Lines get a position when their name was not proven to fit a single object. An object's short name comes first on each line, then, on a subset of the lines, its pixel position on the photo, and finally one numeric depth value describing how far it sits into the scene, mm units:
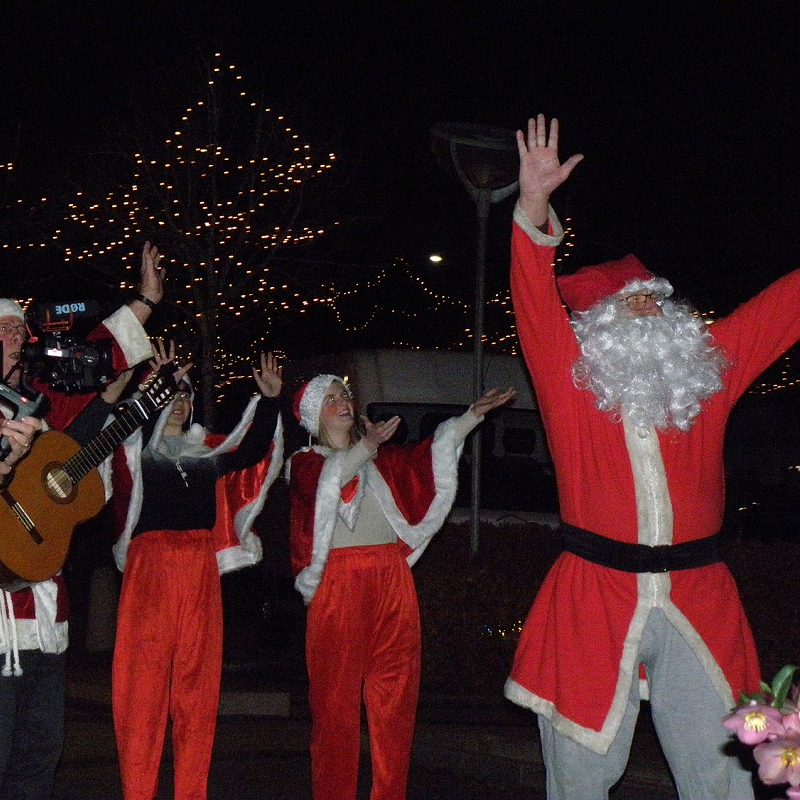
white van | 10195
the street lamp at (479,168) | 8172
